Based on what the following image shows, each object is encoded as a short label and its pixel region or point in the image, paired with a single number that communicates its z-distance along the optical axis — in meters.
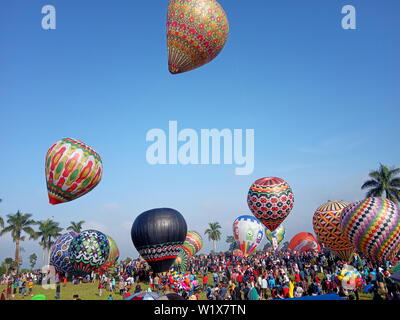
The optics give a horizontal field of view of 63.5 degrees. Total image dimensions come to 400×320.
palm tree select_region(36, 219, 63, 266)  69.12
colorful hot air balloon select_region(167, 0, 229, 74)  20.27
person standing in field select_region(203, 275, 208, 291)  21.24
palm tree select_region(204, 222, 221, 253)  112.09
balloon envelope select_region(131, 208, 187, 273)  24.23
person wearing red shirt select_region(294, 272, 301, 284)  17.14
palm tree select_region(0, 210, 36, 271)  59.88
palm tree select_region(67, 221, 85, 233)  79.99
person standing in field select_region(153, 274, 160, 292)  21.75
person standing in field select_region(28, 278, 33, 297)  23.53
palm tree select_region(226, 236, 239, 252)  135.10
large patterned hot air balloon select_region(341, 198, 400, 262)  20.50
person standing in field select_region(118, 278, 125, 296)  21.31
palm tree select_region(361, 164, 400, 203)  44.76
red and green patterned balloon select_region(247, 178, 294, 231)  30.08
